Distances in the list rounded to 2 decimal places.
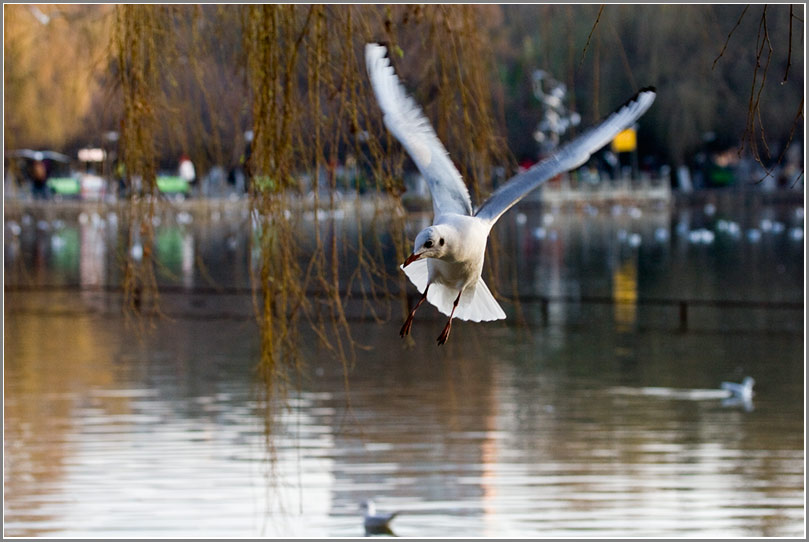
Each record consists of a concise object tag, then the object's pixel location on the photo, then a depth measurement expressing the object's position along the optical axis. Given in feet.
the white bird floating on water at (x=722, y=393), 72.23
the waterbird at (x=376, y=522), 44.70
